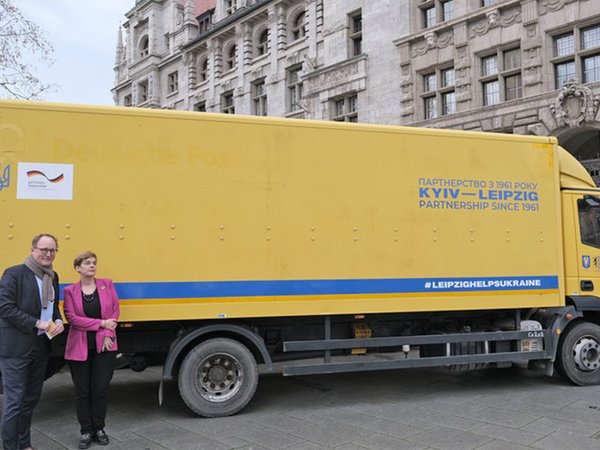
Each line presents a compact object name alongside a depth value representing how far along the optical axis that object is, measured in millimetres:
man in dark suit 4344
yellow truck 5492
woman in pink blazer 4836
